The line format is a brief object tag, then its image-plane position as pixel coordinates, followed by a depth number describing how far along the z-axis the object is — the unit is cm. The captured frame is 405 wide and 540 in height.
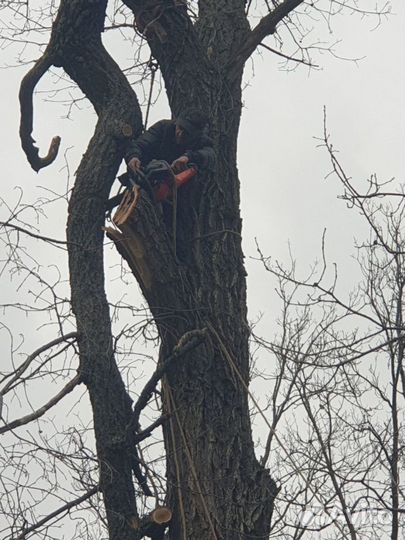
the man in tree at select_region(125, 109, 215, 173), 1127
